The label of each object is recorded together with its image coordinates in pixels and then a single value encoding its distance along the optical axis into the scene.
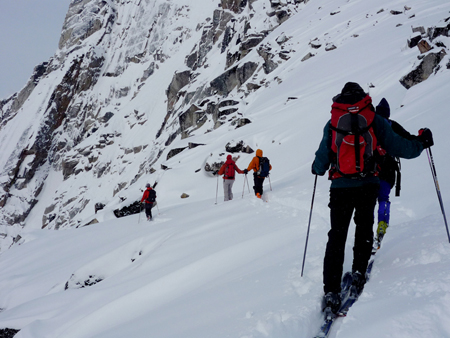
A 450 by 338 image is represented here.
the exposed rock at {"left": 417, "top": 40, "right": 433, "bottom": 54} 13.99
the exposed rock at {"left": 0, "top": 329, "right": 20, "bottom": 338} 6.16
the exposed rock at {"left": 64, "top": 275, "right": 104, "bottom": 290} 7.66
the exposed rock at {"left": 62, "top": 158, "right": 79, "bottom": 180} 79.81
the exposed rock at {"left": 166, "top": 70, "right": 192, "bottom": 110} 56.81
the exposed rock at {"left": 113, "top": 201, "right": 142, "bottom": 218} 16.89
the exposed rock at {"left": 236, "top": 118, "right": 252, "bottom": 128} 22.19
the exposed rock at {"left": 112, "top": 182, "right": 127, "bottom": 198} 52.96
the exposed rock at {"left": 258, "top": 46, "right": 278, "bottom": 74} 30.75
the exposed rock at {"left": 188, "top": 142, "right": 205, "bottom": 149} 23.44
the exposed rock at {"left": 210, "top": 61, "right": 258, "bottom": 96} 32.97
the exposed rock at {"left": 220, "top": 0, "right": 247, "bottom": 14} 49.94
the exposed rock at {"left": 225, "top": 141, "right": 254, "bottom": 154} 17.80
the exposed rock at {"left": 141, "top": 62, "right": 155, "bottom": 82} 83.06
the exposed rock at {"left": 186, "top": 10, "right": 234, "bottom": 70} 53.89
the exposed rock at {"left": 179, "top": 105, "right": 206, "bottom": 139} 34.52
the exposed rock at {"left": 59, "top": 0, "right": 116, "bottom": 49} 107.39
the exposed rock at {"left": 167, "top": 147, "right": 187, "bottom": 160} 26.75
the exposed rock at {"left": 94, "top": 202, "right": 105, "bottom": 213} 25.83
